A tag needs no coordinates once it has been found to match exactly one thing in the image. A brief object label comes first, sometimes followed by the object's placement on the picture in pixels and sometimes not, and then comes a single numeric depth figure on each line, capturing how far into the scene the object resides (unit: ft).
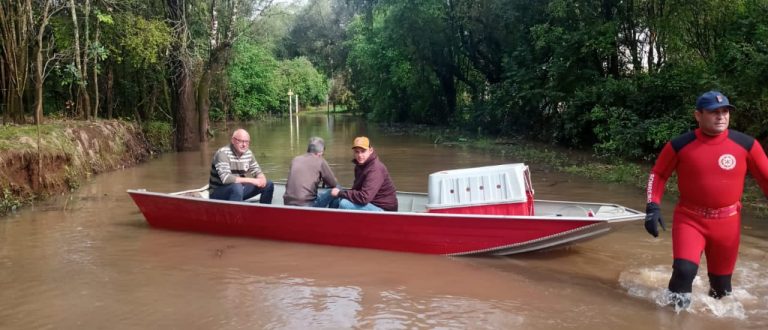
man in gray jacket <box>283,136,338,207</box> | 25.21
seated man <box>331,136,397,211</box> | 23.58
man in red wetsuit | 14.55
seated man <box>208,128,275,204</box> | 26.35
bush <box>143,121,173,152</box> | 60.23
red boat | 21.15
